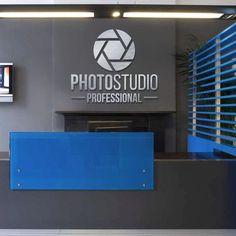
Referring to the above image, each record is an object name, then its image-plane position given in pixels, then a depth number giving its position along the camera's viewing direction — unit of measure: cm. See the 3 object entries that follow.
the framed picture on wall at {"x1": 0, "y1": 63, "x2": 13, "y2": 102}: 424
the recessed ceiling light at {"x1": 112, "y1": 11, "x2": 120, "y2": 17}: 208
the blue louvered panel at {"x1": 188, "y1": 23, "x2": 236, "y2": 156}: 274
